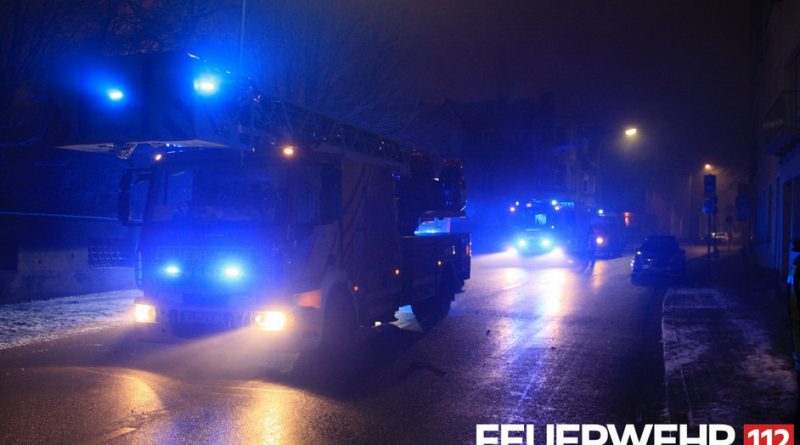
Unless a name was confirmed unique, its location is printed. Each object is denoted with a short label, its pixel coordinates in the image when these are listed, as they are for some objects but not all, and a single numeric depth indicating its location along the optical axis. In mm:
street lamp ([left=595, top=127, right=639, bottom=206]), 75250
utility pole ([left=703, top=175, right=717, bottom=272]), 26547
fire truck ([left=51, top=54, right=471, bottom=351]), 8398
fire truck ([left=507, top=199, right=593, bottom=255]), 38281
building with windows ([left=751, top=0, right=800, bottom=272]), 20781
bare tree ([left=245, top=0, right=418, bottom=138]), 21094
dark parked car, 22891
